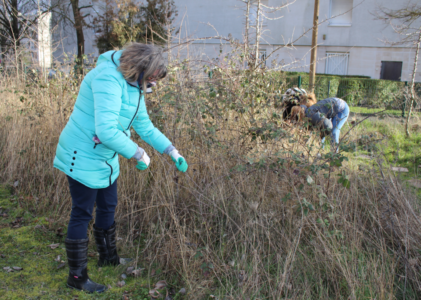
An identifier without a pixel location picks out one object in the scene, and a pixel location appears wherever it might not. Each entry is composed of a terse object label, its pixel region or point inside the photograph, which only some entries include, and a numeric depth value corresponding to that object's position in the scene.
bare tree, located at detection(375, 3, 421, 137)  6.44
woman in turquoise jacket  2.05
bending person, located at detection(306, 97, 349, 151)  3.49
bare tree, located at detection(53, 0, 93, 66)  18.78
